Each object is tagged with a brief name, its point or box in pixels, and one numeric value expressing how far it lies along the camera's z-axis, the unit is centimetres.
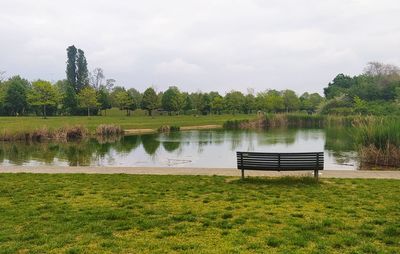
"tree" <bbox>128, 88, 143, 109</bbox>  8756
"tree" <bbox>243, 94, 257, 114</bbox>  9962
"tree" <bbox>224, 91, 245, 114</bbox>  9588
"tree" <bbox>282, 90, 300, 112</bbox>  11444
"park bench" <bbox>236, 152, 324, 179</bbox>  1180
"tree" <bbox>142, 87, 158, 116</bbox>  8276
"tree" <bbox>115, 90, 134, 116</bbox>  8125
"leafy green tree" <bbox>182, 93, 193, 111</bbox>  8999
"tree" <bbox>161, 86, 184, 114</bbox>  8462
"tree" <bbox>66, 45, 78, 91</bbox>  9388
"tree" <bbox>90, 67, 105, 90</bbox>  11862
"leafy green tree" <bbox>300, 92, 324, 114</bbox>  12206
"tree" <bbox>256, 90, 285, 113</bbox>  10206
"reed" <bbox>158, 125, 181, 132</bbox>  5386
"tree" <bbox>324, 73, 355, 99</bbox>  11678
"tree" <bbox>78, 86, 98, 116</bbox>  7188
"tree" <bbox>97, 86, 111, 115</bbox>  8179
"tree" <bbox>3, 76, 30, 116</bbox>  7100
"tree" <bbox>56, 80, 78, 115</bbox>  7731
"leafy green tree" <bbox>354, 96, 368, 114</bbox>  7197
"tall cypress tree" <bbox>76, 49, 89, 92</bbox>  9438
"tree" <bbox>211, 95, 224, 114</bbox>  9250
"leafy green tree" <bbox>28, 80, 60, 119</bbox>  6612
